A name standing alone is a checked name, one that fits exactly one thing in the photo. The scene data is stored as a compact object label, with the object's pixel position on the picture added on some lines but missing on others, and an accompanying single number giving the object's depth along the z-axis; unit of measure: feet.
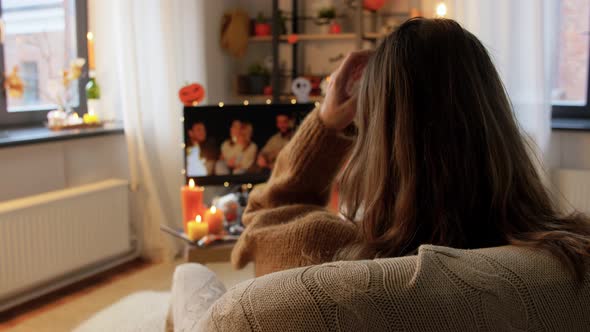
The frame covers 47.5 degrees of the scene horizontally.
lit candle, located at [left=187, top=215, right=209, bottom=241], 8.69
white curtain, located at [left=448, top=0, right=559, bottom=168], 10.52
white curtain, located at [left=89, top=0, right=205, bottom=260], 12.00
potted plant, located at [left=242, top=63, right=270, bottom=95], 13.71
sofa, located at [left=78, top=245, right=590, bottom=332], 1.97
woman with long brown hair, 2.64
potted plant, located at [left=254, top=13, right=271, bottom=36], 13.71
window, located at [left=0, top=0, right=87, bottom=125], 11.33
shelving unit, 12.48
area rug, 8.85
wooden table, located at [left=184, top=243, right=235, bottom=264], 8.47
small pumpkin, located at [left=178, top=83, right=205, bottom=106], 10.86
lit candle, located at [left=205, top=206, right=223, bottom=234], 8.92
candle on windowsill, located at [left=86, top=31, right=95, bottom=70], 12.22
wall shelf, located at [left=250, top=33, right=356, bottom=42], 12.71
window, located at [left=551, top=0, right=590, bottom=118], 11.45
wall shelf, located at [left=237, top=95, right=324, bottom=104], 13.28
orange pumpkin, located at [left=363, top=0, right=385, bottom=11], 12.23
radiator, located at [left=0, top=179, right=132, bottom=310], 9.76
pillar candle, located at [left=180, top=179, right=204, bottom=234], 9.39
